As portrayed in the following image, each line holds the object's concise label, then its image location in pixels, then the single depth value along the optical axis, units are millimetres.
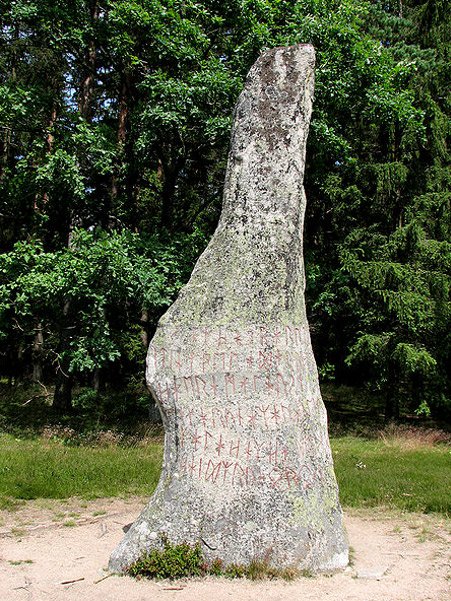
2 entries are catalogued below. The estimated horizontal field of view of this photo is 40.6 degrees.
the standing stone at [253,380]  5594
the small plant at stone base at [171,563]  5430
